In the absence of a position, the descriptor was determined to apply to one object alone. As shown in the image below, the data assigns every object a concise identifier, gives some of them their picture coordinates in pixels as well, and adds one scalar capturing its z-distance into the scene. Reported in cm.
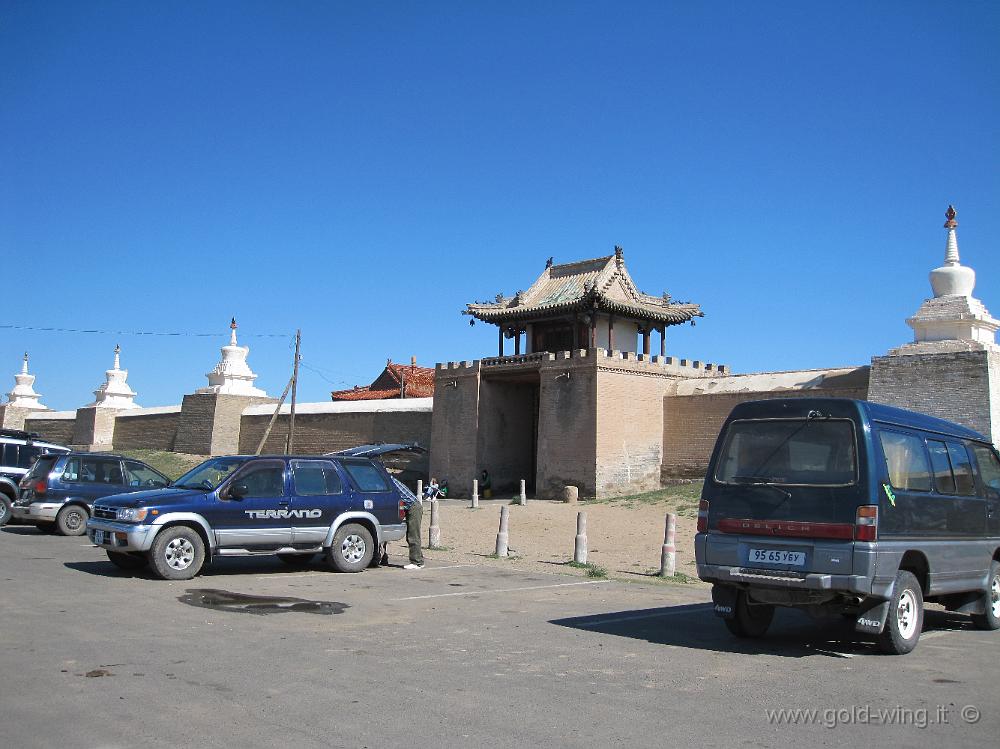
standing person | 1359
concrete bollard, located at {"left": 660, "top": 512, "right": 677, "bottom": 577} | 1318
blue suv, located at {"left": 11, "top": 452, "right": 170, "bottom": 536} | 1659
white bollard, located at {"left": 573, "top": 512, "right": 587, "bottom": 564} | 1454
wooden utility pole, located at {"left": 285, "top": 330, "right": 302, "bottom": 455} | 3619
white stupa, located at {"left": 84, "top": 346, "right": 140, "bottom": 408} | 4731
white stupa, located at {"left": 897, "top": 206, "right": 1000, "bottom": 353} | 2234
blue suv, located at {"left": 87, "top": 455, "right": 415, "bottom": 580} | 1118
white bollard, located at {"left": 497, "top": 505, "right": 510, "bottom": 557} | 1558
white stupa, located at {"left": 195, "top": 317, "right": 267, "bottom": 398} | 4211
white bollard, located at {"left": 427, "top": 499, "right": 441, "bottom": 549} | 1692
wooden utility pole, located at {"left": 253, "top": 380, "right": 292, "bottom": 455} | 3741
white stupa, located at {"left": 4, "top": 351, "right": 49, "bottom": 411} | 5184
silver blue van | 721
